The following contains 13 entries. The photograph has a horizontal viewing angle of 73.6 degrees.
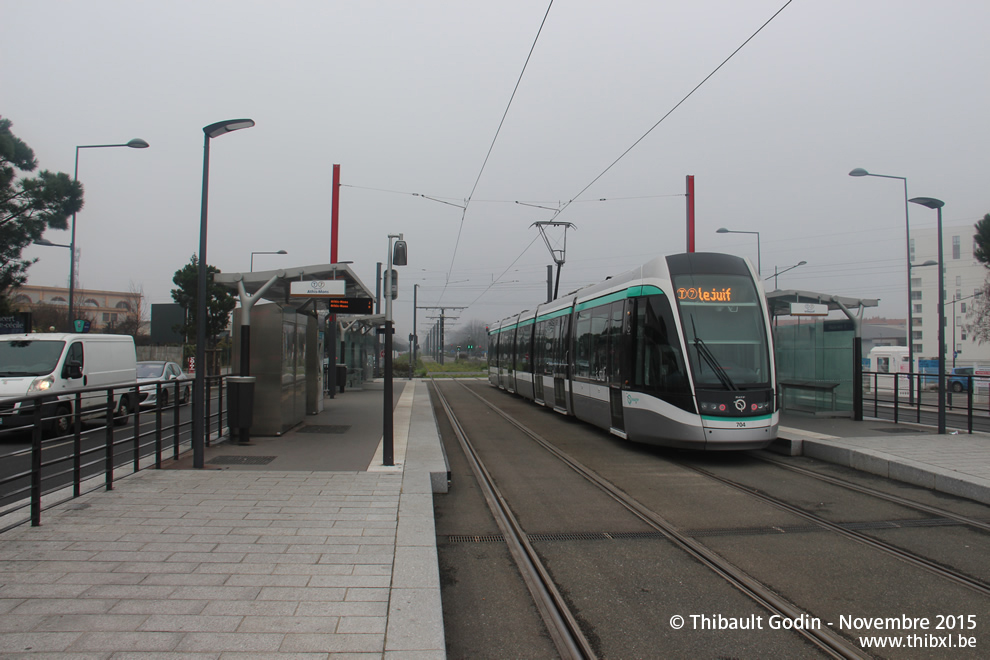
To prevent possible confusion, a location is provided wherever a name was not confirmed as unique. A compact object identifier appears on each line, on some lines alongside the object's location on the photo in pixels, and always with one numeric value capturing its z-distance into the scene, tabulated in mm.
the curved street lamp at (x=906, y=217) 18734
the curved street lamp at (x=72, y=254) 19878
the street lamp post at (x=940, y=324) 12052
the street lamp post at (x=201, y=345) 8305
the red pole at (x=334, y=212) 19062
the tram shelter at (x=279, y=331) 11125
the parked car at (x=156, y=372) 18597
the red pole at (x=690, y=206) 18767
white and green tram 9758
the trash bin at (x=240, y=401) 10453
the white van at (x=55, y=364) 12367
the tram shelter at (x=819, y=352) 14453
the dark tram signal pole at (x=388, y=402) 8641
